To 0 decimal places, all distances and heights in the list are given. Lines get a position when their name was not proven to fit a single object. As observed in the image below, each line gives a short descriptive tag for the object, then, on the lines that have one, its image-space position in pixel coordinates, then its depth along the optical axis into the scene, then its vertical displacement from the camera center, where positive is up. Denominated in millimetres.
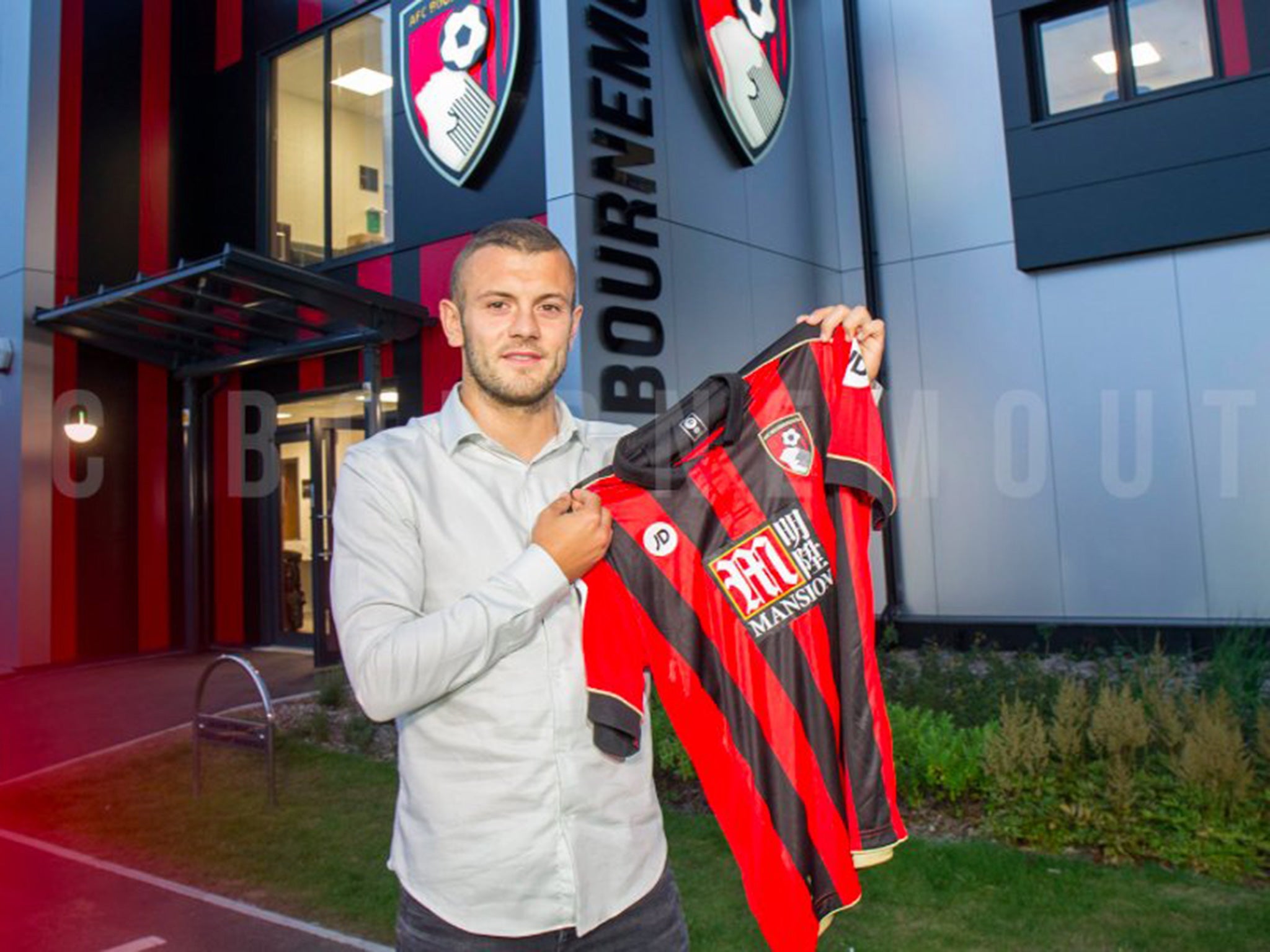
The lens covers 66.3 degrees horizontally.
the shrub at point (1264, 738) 4363 -954
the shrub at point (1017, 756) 4598 -1040
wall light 10523 +1650
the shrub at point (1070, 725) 4688 -940
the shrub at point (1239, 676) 5469 -903
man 1687 -155
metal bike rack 5648 -988
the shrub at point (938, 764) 4797 -1109
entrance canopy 8633 +2602
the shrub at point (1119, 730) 4578 -940
